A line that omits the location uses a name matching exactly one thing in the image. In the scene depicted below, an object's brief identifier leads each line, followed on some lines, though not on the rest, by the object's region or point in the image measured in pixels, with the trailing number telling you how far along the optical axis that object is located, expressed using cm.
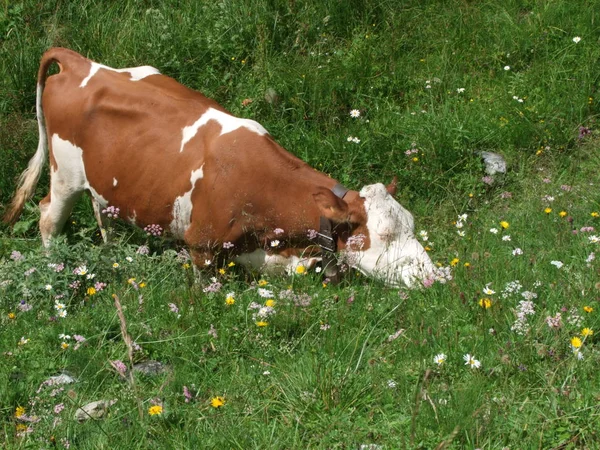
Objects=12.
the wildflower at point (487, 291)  741
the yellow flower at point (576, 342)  647
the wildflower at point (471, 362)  669
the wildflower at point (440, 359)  688
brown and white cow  995
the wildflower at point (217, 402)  625
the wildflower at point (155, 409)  621
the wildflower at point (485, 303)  726
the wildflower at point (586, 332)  679
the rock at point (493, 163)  1280
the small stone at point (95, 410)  683
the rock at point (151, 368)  769
